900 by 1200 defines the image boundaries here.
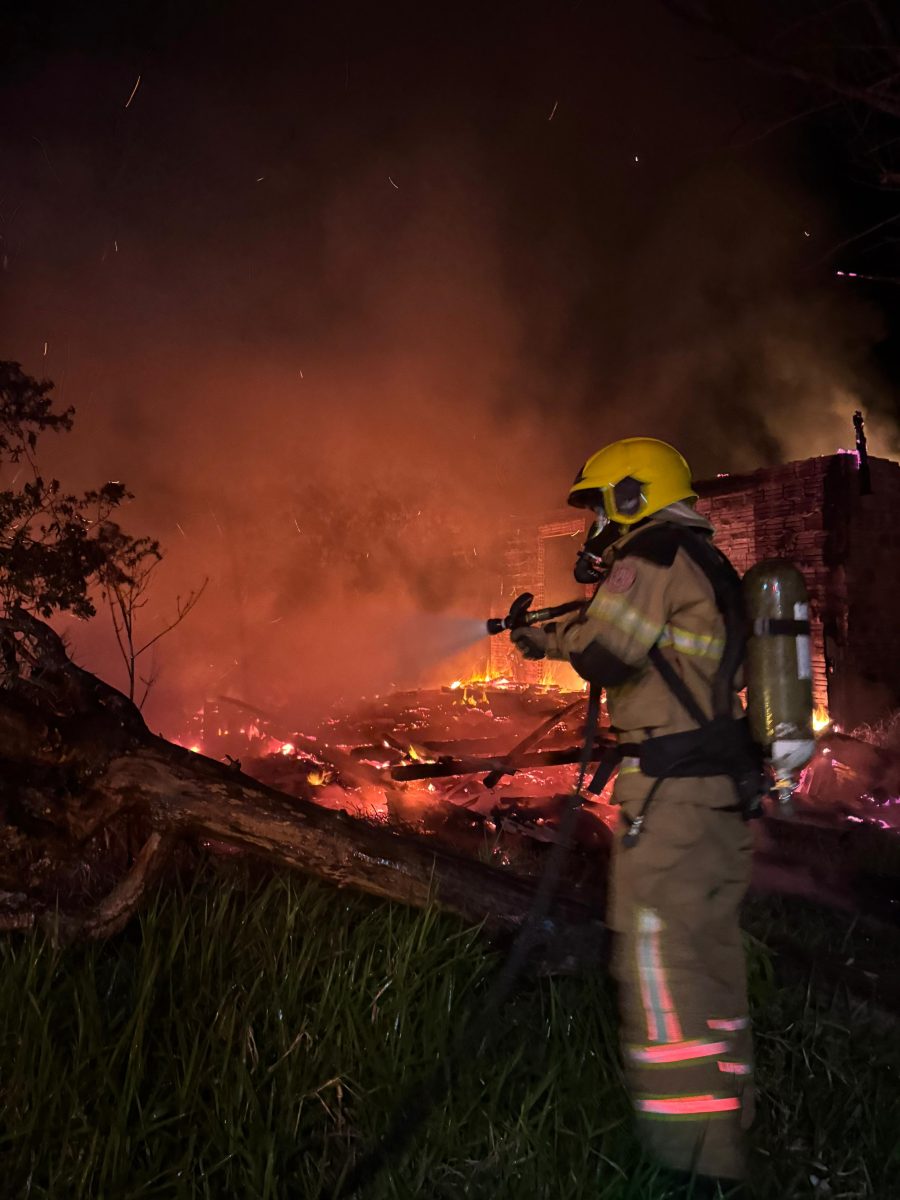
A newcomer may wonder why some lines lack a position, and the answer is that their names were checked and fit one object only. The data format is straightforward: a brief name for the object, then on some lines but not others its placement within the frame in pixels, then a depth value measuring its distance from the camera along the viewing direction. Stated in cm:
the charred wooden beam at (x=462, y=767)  748
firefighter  203
